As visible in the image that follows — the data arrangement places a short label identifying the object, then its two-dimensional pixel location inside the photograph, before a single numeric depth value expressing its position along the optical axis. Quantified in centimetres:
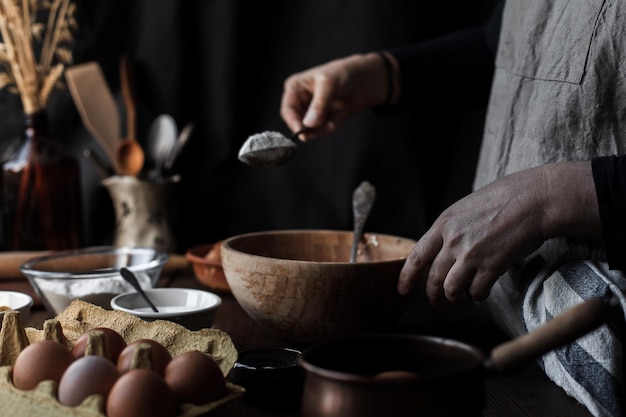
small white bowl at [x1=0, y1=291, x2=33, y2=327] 96
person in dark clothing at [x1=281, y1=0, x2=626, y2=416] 80
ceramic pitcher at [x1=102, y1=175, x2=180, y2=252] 153
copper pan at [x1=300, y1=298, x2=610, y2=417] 56
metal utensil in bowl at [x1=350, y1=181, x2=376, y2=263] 116
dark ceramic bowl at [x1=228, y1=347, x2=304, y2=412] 76
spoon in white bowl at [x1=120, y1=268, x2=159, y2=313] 100
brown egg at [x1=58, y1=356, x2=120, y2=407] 63
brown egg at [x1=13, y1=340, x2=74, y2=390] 67
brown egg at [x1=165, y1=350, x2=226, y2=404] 65
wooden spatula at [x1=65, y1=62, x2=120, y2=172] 168
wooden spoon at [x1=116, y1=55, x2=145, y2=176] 163
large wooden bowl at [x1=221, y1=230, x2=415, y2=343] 90
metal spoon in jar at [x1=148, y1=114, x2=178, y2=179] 171
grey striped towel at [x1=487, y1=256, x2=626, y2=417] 79
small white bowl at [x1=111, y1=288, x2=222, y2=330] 92
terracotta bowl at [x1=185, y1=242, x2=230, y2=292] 128
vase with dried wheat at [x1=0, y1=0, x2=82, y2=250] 154
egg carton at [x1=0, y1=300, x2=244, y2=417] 64
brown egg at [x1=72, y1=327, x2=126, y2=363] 71
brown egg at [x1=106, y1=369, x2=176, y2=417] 61
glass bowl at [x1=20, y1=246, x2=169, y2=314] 107
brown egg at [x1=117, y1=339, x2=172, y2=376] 67
